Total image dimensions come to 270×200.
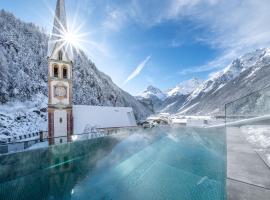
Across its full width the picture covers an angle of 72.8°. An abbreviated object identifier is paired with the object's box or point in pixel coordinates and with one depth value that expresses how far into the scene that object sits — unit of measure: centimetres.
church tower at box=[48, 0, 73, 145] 1709
